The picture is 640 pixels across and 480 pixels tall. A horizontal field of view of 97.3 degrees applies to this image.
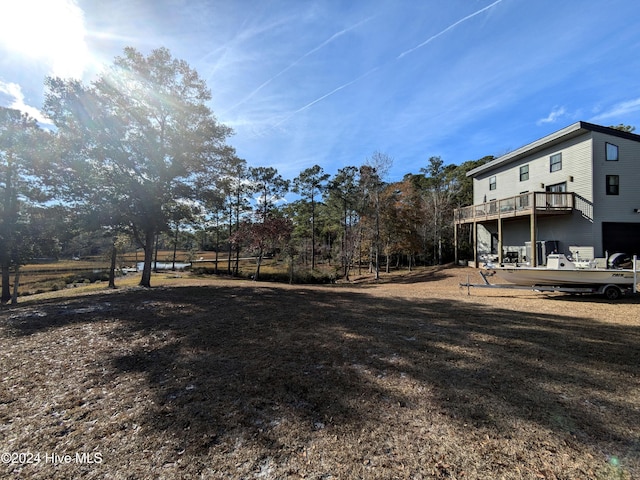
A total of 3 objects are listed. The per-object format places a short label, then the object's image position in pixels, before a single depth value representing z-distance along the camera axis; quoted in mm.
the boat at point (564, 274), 8375
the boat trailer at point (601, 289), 8492
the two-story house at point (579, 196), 13805
